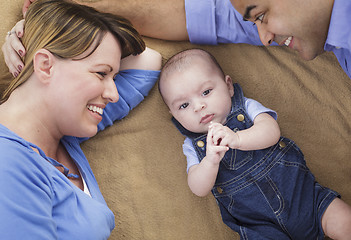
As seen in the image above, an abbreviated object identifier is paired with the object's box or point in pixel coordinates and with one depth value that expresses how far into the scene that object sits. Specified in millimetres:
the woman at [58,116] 862
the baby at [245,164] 1011
